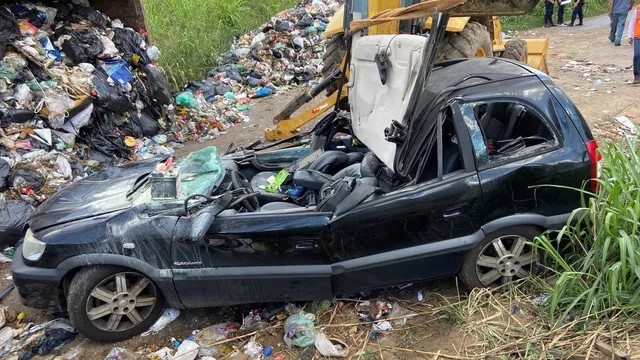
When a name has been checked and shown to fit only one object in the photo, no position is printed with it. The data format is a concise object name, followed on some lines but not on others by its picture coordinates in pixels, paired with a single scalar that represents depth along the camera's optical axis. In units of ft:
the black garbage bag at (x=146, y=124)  24.07
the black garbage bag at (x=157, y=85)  25.13
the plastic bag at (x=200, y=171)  11.25
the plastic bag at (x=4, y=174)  17.28
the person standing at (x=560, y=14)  50.64
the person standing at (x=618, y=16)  36.60
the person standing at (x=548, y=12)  49.53
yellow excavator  17.74
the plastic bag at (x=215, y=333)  10.93
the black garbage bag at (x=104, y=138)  21.68
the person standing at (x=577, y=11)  48.55
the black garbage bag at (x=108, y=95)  22.03
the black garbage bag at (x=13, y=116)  19.22
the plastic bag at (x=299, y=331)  10.40
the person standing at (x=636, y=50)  26.45
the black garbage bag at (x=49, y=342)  10.99
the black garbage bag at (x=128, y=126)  23.12
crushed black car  10.21
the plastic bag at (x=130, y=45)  25.13
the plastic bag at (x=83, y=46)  22.80
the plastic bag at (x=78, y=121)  20.75
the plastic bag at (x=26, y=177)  17.48
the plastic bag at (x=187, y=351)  10.41
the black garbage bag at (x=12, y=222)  15.56
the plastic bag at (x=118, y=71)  23.29
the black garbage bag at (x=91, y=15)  25.16
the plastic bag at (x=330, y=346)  10.06
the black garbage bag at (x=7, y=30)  20.43
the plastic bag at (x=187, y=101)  26.96
